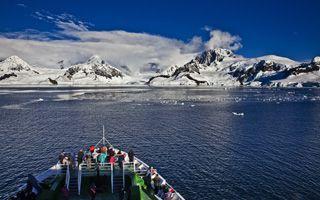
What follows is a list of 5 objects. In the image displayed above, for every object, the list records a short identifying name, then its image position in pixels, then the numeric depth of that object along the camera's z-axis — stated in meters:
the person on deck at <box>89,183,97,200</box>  20.15
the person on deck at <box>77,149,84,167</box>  23.93
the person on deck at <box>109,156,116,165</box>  22.95
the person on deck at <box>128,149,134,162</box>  25.03
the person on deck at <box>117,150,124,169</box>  23.34
